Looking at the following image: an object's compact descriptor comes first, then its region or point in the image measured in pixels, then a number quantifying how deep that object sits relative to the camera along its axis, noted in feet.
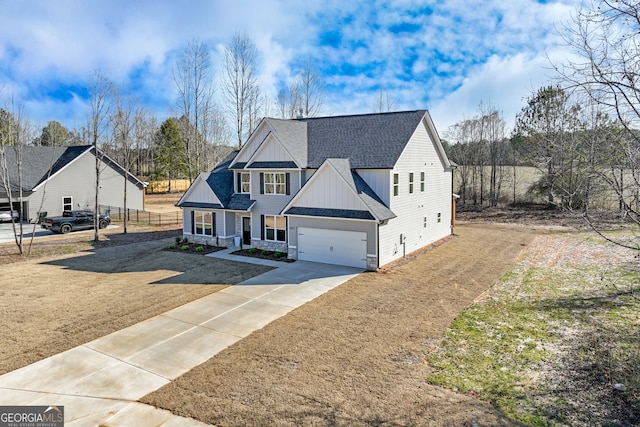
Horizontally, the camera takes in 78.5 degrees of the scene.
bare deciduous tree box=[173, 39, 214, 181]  124.28
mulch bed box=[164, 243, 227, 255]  74.49
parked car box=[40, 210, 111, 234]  94.04
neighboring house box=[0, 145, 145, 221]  107.86
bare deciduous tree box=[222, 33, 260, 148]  120.57
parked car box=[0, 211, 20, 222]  106.01
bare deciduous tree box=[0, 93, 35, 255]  72.38
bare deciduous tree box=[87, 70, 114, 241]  83.92
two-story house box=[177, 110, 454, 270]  61.67
